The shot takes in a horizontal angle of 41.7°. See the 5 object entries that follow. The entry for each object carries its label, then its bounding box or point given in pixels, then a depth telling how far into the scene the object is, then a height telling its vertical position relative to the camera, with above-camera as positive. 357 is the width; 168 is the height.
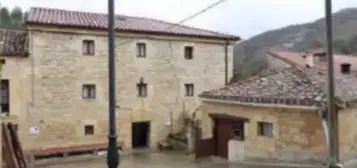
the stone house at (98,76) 18.62 +0.27
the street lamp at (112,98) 4.86 -0.18
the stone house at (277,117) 11.96 -1.02
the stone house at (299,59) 23.65 +1.28
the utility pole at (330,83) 5.64 -0.03
